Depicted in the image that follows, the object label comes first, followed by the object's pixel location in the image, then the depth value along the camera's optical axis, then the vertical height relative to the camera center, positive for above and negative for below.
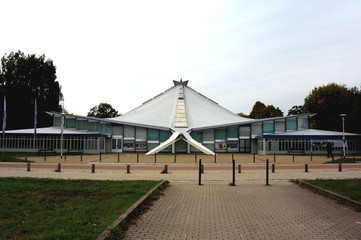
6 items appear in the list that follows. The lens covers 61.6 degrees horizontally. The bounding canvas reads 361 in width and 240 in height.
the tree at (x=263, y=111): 77.38 +7.70
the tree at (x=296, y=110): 83.78 +8.61
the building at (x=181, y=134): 41.12 +0.97
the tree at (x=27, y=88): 50.62 +9.12
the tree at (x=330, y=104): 49.59 +6.40
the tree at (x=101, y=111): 79.11 +7.77
